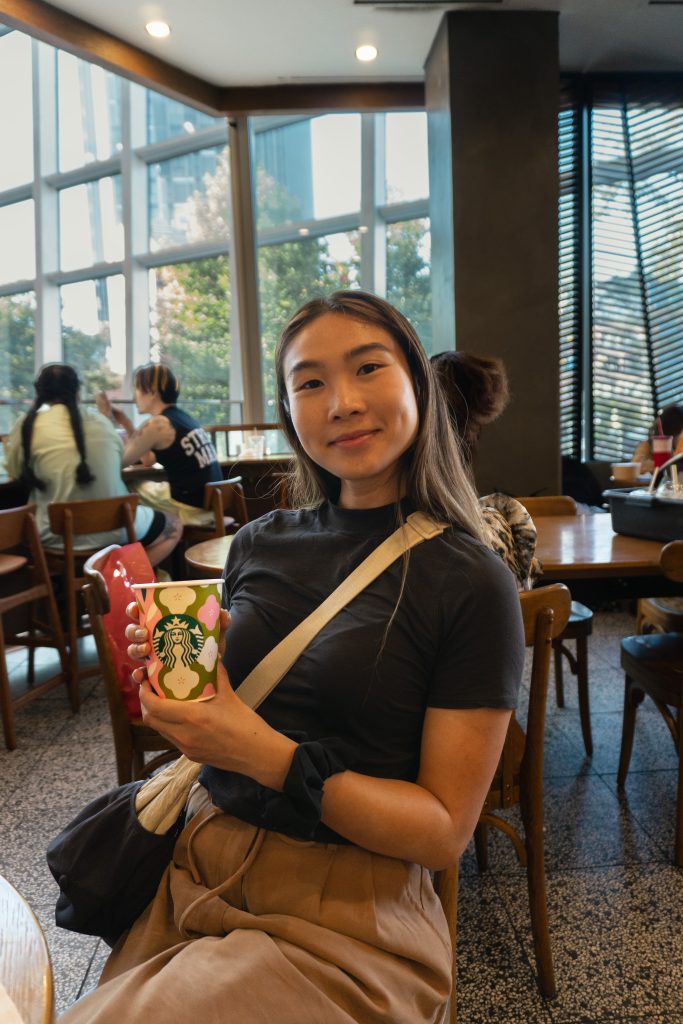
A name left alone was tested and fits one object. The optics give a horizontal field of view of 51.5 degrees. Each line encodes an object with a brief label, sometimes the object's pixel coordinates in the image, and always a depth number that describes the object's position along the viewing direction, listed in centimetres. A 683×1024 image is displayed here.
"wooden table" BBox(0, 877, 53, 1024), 54
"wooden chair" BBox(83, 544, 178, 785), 171
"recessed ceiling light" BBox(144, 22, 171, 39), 464
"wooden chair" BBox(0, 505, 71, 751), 295
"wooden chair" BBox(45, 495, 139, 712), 322
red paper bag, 178
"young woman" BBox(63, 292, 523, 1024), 78
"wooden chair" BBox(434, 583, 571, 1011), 152
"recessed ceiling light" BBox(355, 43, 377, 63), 495
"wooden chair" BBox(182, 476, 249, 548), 377
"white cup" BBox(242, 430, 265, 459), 554
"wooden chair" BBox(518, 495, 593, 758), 264
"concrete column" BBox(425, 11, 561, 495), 441
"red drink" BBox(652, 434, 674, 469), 294
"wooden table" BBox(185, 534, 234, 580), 242
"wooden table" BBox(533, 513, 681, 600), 202
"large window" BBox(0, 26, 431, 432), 656
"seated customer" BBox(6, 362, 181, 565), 366
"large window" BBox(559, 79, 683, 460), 523
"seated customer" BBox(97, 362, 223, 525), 418
